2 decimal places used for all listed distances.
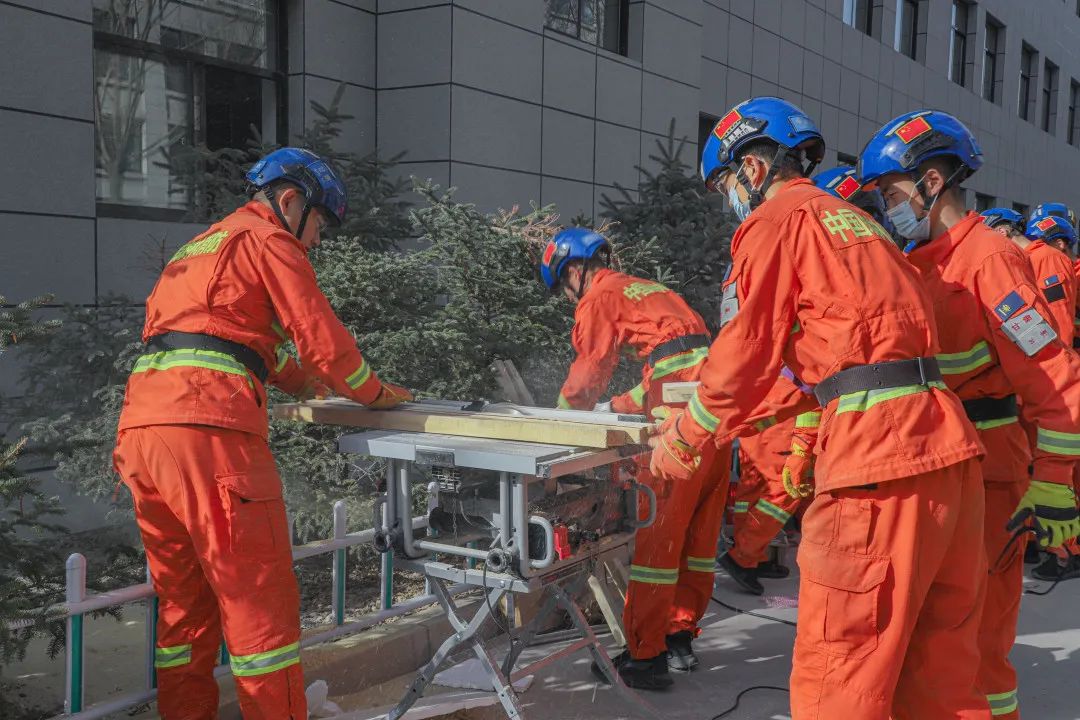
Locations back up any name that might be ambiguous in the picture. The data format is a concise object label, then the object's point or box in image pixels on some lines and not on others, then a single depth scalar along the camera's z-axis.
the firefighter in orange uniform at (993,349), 3.24
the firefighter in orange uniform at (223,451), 3.23
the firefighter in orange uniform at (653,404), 4.51
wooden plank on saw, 3.42
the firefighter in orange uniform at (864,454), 2.71
